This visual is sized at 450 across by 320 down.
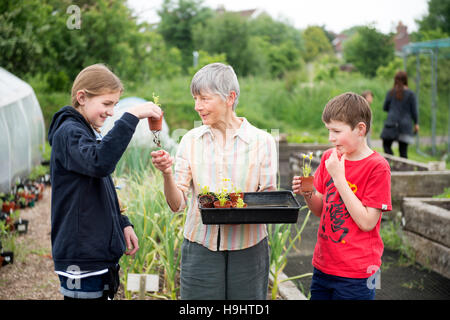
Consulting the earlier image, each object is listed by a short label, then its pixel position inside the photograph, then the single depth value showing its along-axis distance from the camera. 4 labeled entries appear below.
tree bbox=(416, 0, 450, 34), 19.83
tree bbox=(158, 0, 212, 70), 30.44
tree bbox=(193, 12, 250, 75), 22.12
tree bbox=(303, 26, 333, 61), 36.28
